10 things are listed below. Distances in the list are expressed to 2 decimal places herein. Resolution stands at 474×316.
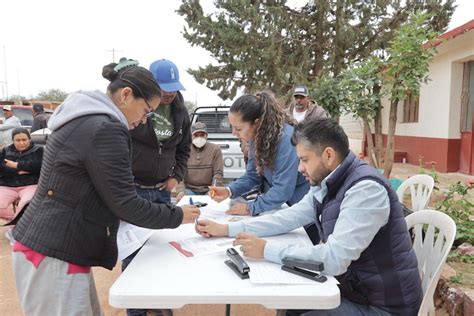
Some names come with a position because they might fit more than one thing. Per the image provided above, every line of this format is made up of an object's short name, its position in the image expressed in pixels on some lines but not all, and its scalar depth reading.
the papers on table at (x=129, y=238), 1.77
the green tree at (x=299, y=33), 12.88
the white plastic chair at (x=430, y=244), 1.61
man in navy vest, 1.48
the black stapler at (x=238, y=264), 1.43
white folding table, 1.28
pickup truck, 5.51
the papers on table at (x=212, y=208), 2.28
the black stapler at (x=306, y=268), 1.41
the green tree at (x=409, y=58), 5.28
